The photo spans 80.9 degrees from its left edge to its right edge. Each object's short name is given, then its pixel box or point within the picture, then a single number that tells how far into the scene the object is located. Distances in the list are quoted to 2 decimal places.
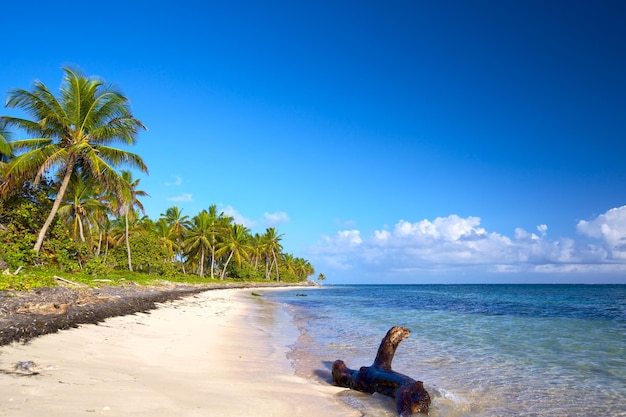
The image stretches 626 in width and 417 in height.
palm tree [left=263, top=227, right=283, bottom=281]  83.81
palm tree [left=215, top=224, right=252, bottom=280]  61.28
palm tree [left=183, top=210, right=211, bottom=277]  54.75
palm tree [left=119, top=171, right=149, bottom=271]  20.36
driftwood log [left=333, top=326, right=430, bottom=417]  4.67
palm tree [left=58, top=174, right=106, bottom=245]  29.31
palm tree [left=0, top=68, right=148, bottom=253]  18.16
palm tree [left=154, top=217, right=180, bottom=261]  53.66
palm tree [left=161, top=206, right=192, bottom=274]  57.12
